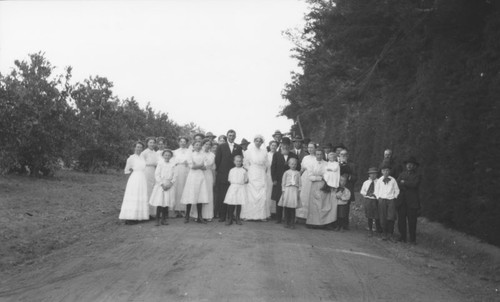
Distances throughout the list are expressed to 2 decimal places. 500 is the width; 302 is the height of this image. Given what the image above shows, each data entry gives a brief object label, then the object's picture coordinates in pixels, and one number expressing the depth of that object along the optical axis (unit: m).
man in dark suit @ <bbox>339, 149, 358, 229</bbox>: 13.43
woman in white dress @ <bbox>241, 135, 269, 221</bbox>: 13.34
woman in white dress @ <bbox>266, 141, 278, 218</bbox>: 13.96
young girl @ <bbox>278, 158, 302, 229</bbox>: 12.64
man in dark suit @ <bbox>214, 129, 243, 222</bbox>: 13.48
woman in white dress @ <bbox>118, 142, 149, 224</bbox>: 12.88
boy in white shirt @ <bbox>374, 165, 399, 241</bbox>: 11.90
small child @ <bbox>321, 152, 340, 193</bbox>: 13.10
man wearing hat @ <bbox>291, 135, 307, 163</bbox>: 14.86
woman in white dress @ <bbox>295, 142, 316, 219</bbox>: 13.65
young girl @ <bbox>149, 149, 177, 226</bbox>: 12.48
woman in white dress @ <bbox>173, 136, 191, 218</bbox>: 13.76
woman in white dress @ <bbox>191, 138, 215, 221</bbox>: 13.05
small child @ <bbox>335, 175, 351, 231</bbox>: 12.99
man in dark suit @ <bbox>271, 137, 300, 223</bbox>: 13.40
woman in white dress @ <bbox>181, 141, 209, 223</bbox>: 12.65
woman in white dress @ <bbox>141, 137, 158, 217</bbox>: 14.05
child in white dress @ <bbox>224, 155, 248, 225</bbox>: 12.47
